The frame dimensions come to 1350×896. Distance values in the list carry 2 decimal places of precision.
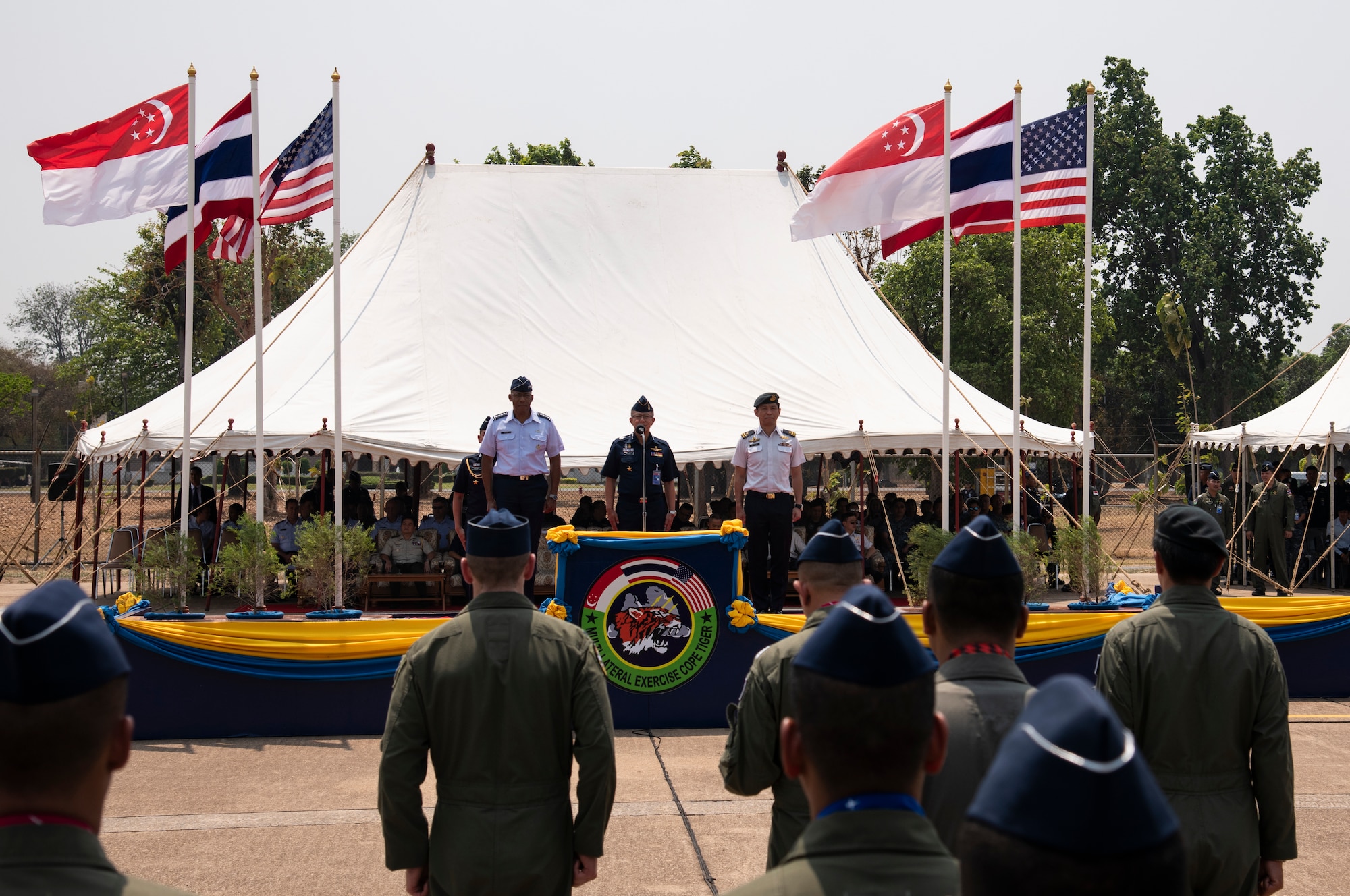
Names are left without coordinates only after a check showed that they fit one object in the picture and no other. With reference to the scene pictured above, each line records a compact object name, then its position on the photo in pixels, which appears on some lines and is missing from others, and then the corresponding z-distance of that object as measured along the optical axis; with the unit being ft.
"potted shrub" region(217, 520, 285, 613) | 28.58
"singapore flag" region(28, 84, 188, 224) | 31.81
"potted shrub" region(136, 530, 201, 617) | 27.53
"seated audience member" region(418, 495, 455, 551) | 41.70
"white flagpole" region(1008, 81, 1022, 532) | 33.65
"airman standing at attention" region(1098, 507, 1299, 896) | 10.91
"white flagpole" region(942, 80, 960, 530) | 34.04
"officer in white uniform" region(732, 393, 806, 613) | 30.04
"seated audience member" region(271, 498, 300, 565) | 43.09
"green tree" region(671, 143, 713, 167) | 124.06
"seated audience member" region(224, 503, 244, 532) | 41.01
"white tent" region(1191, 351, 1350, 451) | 51.80
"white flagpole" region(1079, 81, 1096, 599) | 33.30
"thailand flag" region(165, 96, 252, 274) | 33.37
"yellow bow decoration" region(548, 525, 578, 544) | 24.48
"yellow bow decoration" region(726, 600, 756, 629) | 25.22
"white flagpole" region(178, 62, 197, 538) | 31.63
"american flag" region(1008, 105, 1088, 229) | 34.78
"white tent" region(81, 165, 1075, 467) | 40.91
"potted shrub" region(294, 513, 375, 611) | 29.35
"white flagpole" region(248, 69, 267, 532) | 31.48
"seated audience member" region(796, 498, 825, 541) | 44.83
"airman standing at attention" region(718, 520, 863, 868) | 10.92
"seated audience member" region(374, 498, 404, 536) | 42.19
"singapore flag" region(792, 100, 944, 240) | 34.58
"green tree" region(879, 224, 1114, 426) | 95.45
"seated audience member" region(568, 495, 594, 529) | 42.27
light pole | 61.22
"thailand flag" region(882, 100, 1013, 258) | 35.12
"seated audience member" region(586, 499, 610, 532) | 42.65
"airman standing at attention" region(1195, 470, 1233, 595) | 52.16
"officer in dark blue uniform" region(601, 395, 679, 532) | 33.06
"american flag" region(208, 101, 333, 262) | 34.22
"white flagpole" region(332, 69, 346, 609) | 32.55
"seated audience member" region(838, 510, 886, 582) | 42.75
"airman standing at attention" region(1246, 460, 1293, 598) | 51.26
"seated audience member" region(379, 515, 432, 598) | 41.09
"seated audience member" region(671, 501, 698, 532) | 40.06
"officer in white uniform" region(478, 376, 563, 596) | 31.22
